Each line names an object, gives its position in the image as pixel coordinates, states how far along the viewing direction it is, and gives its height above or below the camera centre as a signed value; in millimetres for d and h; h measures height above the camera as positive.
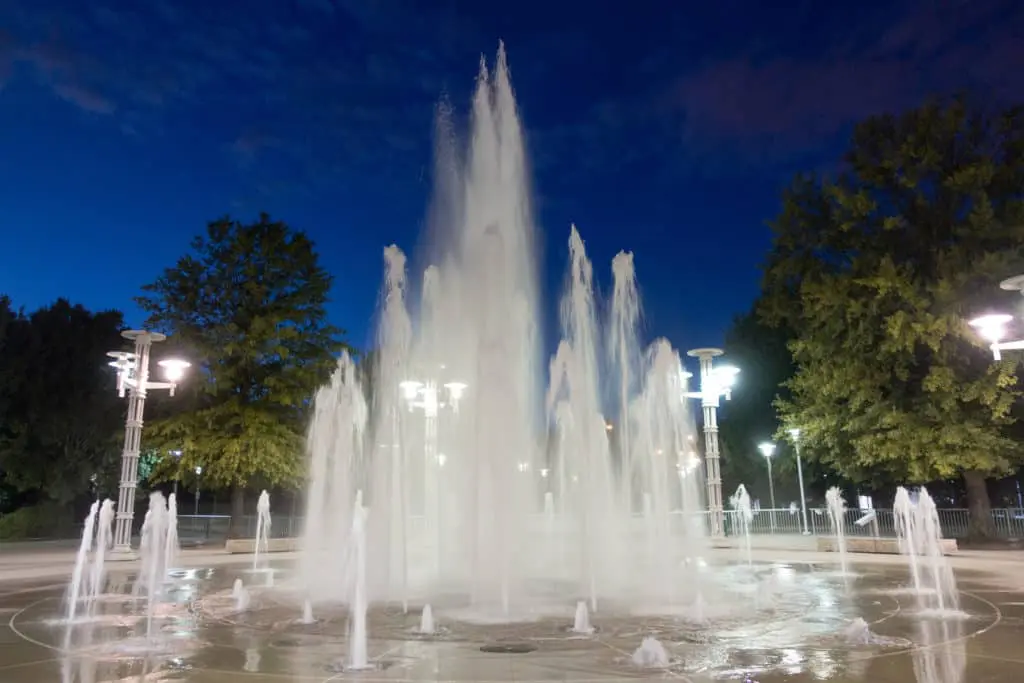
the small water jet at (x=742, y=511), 33184 +293
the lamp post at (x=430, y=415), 21672 +3306
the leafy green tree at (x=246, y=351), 28984 +6779
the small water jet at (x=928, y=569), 11825 -1159
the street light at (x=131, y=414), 21750 +3303
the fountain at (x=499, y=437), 13062 +2111
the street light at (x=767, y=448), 37791 +3382
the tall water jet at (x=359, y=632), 7621 -1055
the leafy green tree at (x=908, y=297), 24188 +7072
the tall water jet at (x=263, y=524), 24384 +148
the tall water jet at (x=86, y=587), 11709 -1029
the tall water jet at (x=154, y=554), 12855 -589
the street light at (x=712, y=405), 25516 +3741
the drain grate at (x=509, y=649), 8202 -1325
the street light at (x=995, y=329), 15422 +3673
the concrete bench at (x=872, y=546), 22156 -876
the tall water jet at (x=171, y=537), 19344 -175
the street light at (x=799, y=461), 29016 +2438
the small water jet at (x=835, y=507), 25291 +333
